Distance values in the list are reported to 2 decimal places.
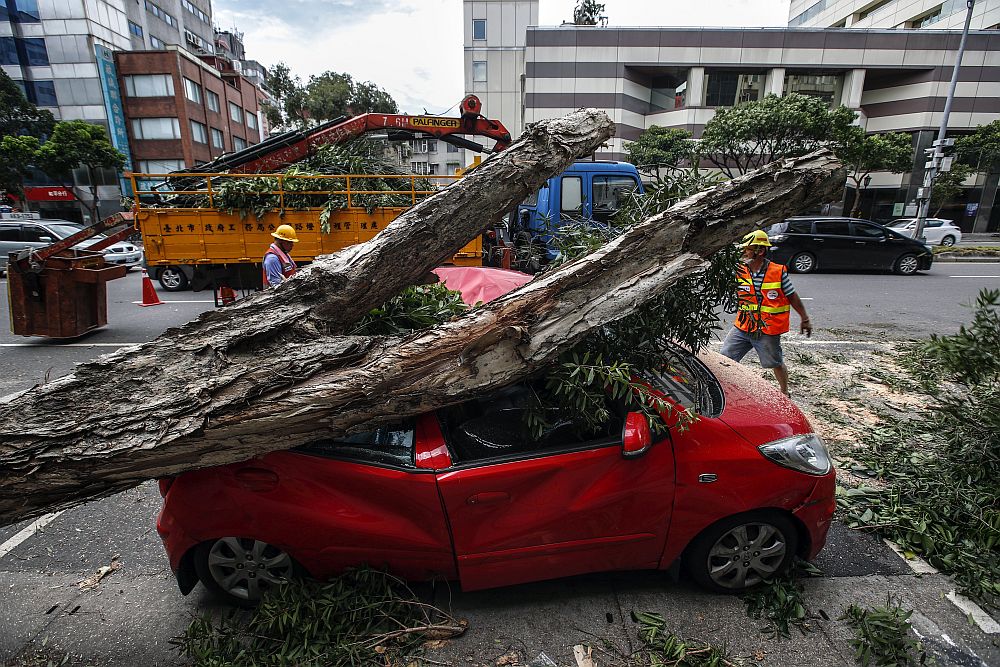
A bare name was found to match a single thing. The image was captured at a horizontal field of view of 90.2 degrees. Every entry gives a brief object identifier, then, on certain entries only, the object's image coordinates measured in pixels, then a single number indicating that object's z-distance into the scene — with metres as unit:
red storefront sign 31.24
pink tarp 4.73
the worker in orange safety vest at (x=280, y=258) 5.50
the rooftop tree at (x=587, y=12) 34.03
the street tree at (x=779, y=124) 18.97
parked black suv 13.40
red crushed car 2.34
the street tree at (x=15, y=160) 24.84
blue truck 9.12
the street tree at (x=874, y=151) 20.95
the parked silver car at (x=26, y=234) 13.82
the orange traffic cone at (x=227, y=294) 8.42
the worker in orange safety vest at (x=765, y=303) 4.54
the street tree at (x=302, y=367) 2.27
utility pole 17.30
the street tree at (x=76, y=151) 24.75
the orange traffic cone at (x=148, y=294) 9.77
